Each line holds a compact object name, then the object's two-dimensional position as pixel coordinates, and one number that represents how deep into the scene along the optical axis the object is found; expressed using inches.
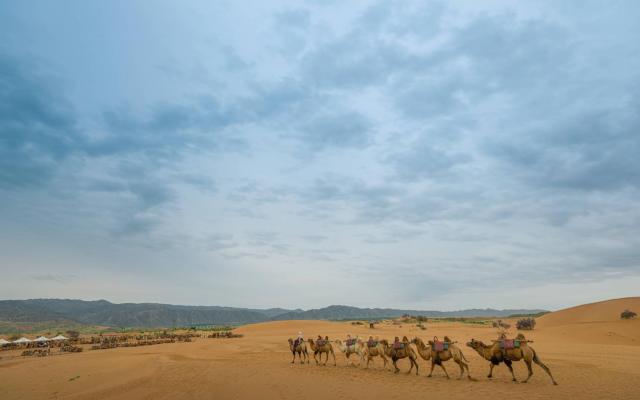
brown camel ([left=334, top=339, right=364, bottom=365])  927.3
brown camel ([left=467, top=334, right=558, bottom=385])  644.7
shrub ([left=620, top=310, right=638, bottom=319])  1874.0
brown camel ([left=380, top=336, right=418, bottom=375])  794.6
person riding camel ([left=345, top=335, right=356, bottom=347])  943.7
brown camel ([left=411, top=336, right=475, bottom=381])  697.6
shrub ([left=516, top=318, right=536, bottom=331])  1998.0
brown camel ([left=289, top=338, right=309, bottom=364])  1019.9
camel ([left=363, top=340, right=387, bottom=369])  870.4
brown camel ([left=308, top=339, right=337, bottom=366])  973.8
